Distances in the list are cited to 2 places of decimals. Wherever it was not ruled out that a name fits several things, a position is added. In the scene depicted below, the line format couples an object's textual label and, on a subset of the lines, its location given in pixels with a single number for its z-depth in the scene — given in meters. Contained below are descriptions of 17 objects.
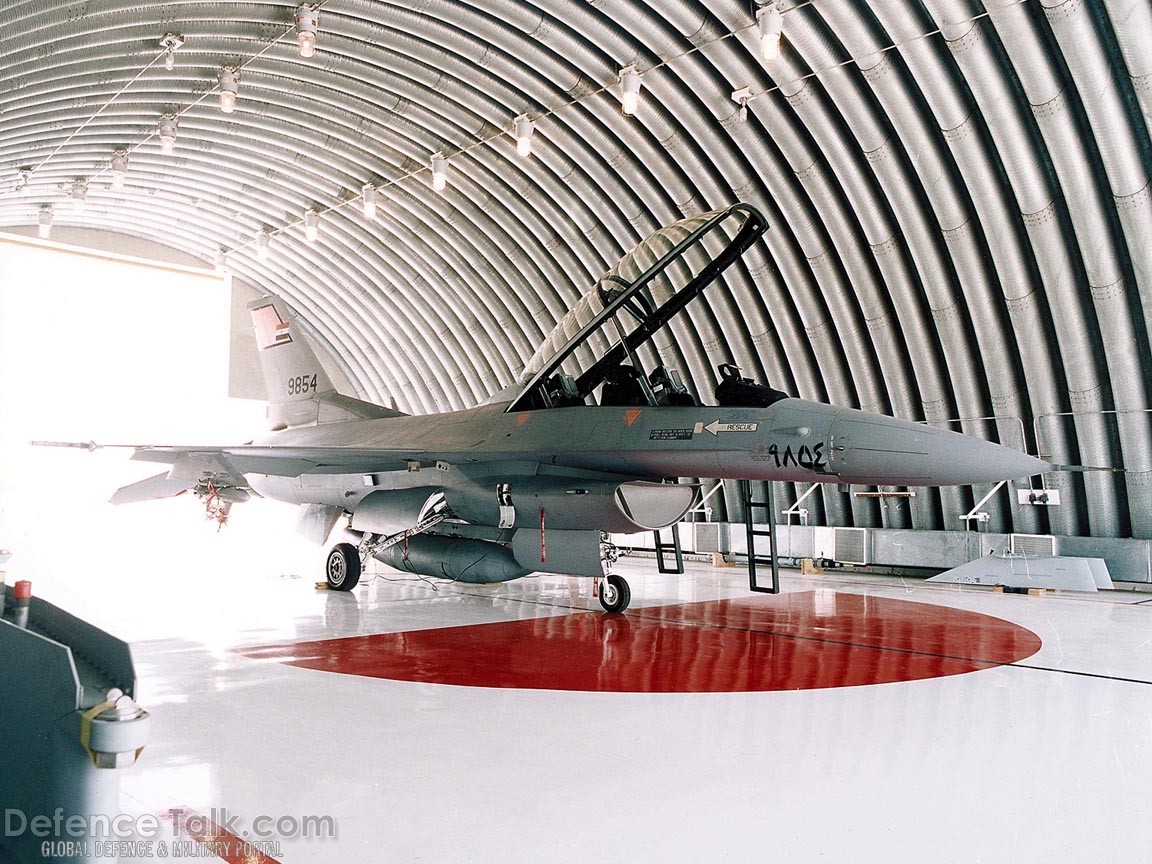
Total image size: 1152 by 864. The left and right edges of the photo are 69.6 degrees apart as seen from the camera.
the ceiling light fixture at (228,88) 10.80
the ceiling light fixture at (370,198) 14.46
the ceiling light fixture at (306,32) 9.87
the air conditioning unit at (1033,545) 11.27
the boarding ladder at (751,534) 7.61
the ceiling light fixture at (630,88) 10.11
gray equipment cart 1.80
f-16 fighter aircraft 7.05
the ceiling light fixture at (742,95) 10.62
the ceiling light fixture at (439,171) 13.16
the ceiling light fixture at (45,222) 15.82
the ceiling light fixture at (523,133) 11.69
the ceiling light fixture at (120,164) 13.70
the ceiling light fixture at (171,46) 10.35
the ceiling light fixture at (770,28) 8.45
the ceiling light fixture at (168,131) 12.12
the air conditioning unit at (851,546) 13.27
